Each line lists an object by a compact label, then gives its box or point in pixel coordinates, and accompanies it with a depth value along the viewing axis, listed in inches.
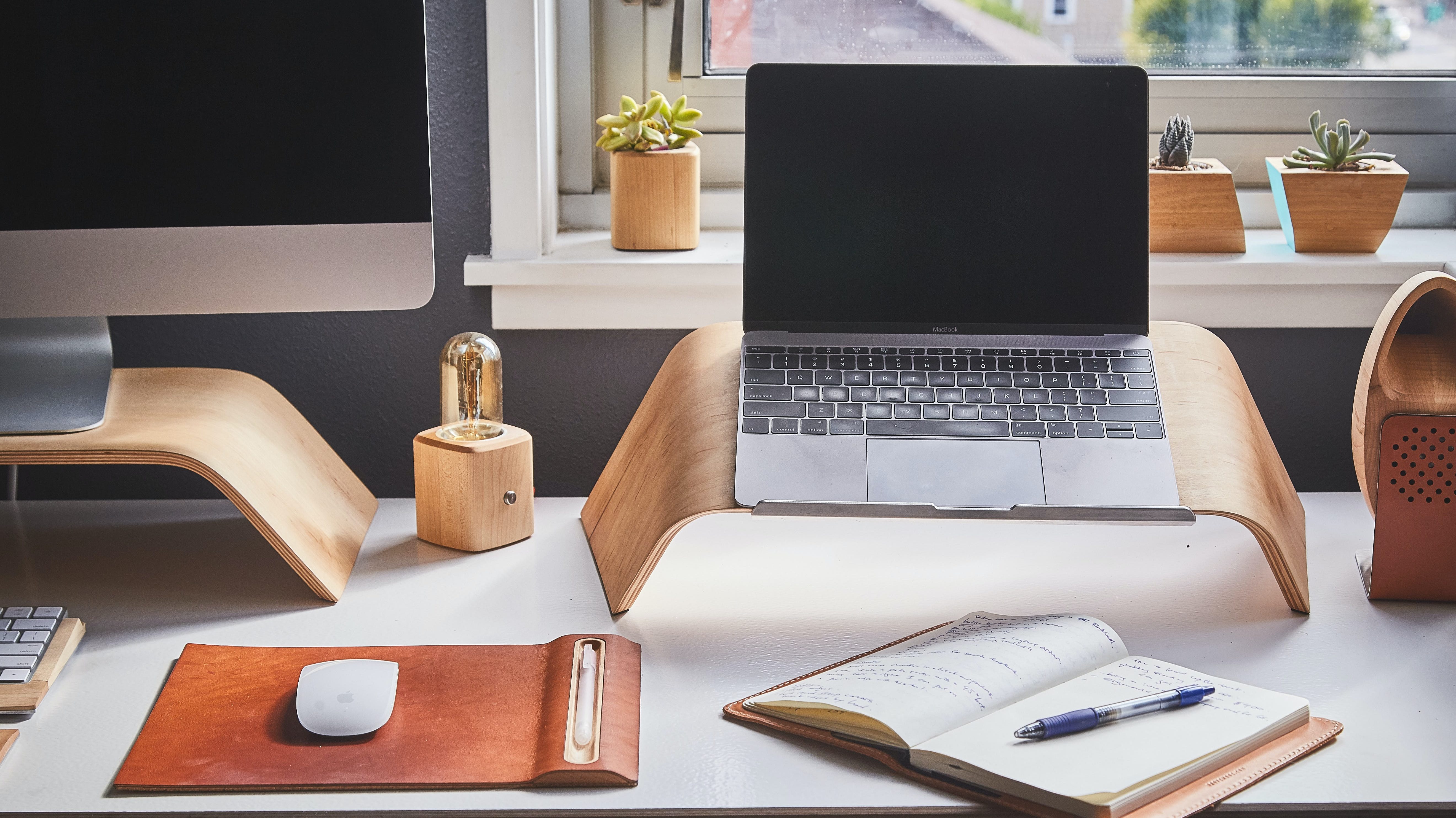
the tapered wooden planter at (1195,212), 85.1
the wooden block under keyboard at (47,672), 68.9
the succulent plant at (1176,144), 85.2
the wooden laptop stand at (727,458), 73.7
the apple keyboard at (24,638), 69.8
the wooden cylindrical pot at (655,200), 84.8
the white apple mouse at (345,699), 67.8
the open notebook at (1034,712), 66.0
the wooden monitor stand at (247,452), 73.9
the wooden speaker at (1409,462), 75.1
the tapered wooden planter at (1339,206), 84.9
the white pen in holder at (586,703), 67.4
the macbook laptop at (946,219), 77.2
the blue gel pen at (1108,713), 67.2
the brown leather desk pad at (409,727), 66.6
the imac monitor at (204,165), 74.8
